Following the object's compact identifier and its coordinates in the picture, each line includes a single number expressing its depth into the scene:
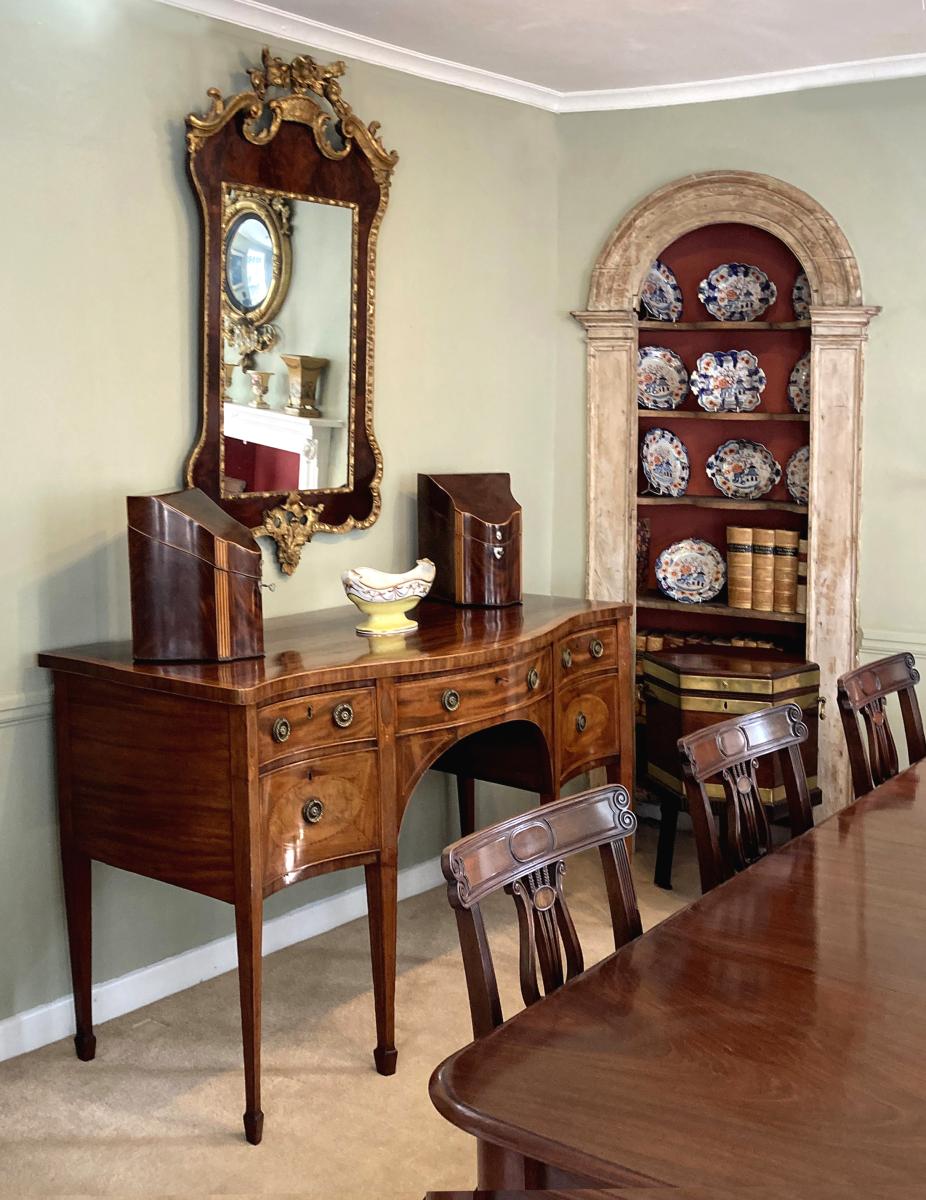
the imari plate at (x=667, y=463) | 4.85
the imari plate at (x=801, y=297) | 4.55
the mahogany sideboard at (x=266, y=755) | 2.86
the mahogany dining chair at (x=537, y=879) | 1.79
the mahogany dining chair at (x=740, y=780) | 2.38
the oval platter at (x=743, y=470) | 4.74
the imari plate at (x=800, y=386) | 4.57
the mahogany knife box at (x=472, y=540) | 3.93
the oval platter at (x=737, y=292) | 4.65
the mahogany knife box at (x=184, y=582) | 2.99
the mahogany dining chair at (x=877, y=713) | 2.95
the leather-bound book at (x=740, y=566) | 4.70
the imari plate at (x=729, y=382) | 4.72
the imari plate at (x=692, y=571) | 4.82
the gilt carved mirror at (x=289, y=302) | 3.46
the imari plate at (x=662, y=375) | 4.83
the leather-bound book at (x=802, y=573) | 4.58
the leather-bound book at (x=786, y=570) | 4.60
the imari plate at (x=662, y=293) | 4.79
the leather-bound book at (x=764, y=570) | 4.65
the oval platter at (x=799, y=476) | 4.60
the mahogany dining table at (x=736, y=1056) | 1.38
